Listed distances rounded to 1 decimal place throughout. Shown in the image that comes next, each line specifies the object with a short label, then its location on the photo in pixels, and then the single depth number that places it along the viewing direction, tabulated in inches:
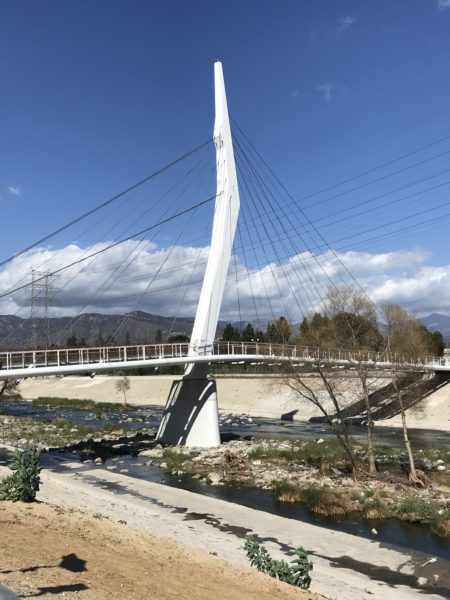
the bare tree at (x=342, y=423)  1007.5
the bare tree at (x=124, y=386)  3021.7
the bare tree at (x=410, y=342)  969.5
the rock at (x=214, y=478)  1020.5
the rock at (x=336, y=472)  1016.2
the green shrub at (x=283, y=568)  401.1
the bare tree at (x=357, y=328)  1040.8
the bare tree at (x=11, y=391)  2760.8
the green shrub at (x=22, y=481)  601.0
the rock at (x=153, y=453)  1311.5
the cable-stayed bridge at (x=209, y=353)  1233.4
